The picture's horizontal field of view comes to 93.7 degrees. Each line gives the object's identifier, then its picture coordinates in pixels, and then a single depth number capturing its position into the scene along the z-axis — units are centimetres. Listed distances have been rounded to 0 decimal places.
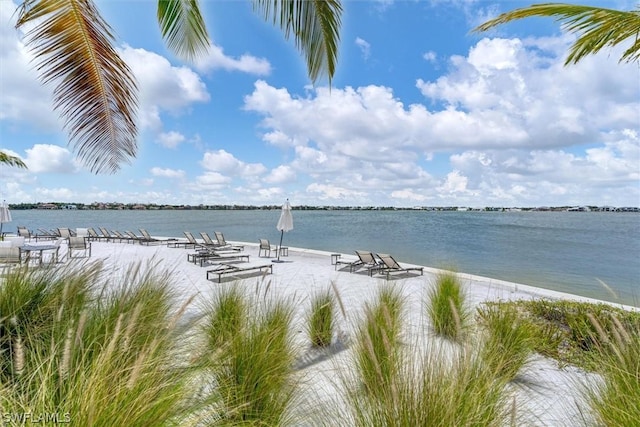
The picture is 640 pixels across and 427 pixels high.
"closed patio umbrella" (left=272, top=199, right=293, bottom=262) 1234
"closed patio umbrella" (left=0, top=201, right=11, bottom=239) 1406
